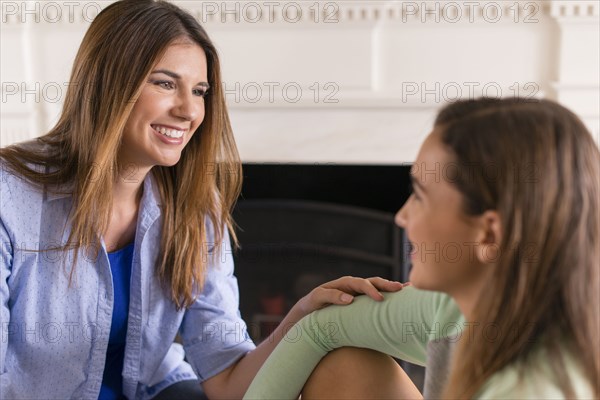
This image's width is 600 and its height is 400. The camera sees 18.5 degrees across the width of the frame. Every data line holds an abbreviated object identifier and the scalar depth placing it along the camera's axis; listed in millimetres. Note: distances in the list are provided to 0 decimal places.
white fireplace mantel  3128
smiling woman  2425
